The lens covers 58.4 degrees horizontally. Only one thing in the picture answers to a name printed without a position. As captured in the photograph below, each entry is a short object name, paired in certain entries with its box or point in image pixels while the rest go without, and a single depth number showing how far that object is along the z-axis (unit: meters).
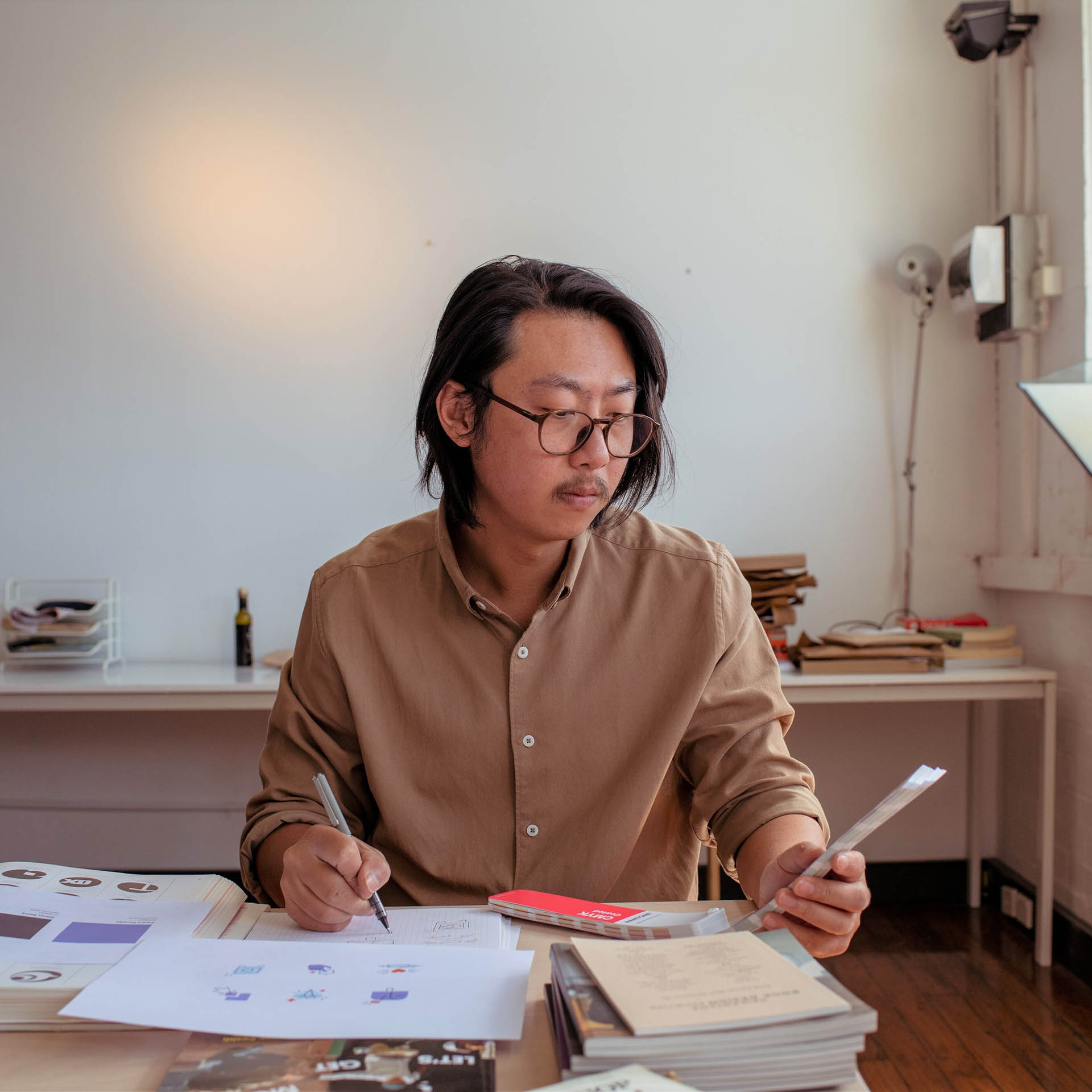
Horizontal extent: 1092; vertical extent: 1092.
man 1.22
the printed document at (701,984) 0.63
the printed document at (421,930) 0.90
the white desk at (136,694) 2.49
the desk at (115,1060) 0.67
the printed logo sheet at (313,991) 0.71
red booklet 0.91
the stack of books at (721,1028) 0.63
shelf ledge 2.49
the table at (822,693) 2.48
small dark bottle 2.88
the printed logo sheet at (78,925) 0.83
